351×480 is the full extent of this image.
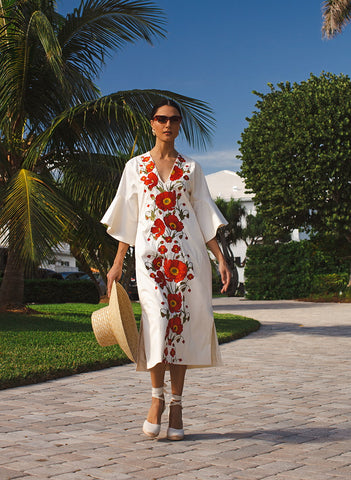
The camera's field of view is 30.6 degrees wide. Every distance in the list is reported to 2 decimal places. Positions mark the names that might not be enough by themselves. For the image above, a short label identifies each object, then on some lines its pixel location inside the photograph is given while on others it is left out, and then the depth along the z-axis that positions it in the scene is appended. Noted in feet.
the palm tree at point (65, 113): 37.99
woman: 13.67
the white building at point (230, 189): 166.20
